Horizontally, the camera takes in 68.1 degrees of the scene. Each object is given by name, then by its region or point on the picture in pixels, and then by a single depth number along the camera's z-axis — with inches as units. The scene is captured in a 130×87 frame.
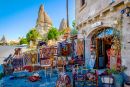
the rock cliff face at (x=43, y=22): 1706.7
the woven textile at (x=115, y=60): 174.2
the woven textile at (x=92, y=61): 249.9
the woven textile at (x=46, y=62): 230.8
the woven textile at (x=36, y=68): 266.7
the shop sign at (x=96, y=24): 211.4
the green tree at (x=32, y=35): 1069.4
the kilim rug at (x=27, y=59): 268.2
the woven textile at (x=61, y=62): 224.4
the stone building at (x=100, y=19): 153.7
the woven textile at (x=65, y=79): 145.7
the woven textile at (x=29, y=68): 259.8
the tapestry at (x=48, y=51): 297.0
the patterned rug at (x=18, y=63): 254.2
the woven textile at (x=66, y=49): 329.7
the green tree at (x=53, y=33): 1369.3
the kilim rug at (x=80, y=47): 297.1
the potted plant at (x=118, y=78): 150.3
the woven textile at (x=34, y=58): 277.1
